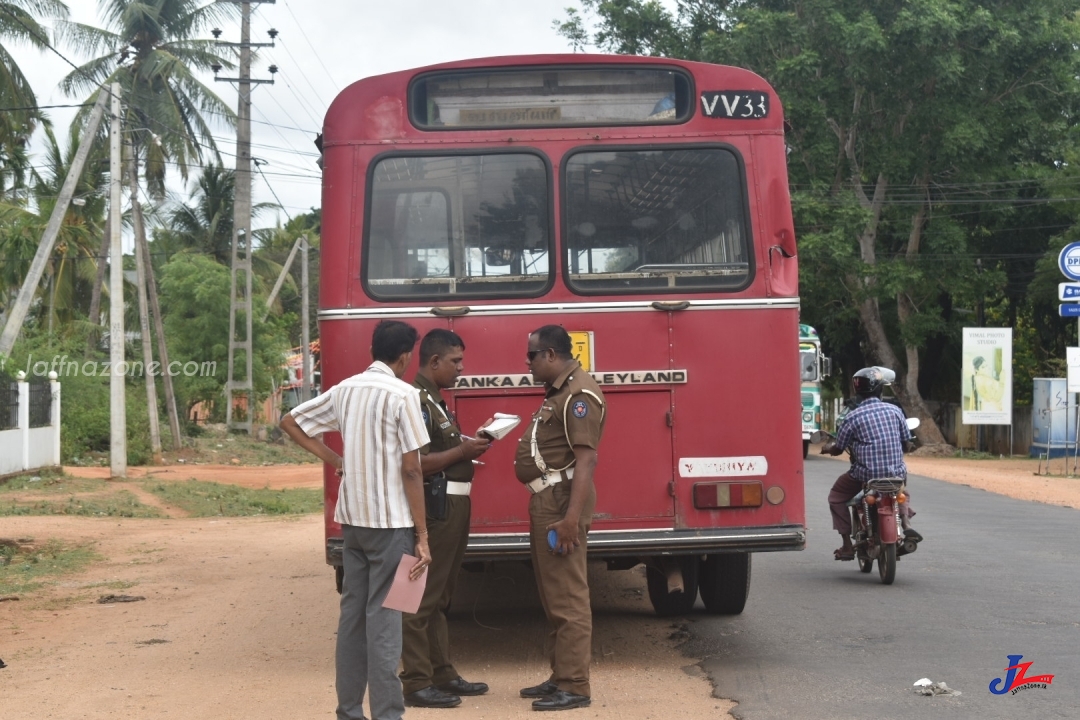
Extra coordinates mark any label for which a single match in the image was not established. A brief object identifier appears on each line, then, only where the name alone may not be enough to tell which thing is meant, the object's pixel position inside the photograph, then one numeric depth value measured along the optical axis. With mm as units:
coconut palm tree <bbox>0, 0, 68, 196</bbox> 25266
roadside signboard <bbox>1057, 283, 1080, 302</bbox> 21719
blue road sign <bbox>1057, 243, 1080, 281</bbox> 21953
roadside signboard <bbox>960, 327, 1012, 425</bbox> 31719
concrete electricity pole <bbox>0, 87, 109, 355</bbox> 19391
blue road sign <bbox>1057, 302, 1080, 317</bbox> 21844
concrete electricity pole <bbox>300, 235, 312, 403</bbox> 40906
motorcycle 10188
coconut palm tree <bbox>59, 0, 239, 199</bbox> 38062
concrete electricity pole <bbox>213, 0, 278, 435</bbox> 36844
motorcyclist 10367
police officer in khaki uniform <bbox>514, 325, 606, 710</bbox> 6316
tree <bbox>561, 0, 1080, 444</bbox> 32844
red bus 7277
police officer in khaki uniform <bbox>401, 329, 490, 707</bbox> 6445
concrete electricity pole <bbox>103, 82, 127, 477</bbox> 23172
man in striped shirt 5629
